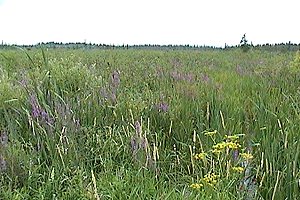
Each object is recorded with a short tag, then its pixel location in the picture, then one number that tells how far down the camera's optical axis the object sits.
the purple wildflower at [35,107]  3.29
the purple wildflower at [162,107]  3.94
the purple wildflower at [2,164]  2.69
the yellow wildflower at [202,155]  2.45
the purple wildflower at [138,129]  2.77
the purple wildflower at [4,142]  2.90
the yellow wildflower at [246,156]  2.36
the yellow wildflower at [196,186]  2.21
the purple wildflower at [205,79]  6.38
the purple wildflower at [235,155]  2.70
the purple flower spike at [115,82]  5.42
